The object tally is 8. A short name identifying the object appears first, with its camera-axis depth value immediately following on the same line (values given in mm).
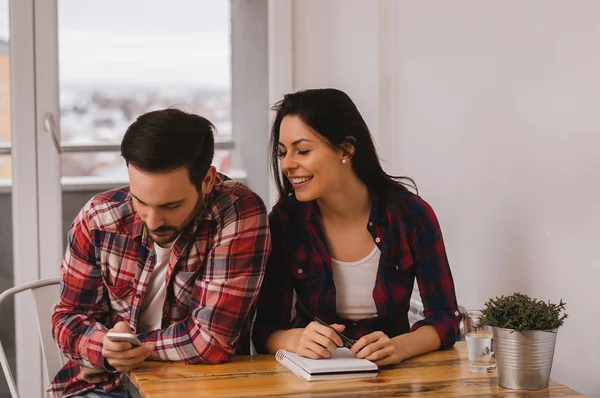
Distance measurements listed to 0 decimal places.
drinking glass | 2704
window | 4091
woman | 2981
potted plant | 2535
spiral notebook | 2646
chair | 3239
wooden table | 2559
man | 2778
